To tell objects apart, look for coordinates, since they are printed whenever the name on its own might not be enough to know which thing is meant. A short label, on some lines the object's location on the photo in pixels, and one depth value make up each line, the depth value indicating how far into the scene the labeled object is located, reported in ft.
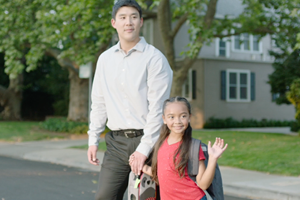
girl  9.75
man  10.48
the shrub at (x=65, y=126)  60.54
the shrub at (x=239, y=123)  74.90
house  76.18
